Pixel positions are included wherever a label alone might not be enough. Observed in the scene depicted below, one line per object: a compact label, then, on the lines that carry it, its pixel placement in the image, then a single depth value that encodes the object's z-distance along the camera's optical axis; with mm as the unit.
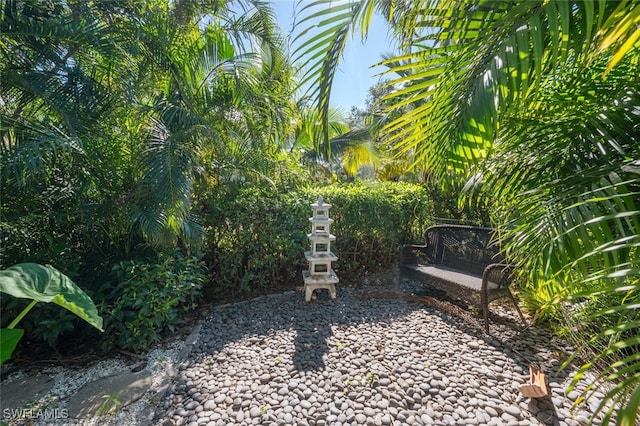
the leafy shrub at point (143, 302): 2596
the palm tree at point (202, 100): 2705
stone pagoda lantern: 3562
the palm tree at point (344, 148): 7789
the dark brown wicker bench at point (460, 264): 2950
